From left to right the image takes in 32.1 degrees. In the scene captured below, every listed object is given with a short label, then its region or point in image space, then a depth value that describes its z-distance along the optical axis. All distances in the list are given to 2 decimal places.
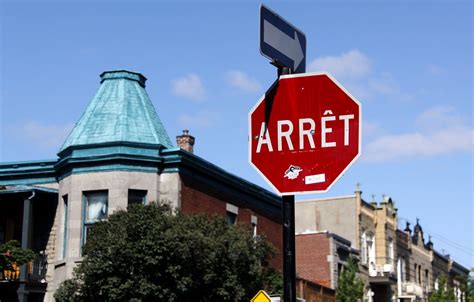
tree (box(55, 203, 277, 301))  20.78
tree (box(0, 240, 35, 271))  24.12
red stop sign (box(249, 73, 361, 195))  5.54
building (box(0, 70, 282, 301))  26.47
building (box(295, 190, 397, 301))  44.09
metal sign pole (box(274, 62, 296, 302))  5.55
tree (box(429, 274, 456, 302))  50.12
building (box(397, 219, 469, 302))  49.50
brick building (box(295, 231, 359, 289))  39.62
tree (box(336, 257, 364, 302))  37.94
